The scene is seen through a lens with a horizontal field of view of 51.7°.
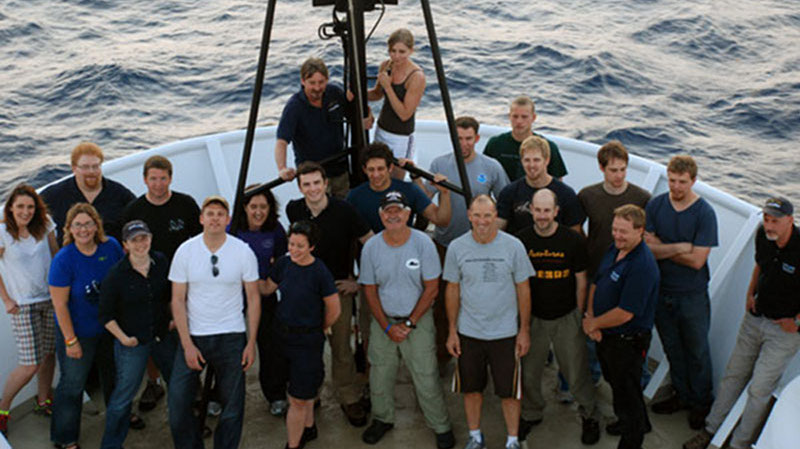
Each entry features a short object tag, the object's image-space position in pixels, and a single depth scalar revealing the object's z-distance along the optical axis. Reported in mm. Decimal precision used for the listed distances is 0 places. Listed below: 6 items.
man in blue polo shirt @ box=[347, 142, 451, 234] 5002
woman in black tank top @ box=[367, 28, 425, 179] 5098
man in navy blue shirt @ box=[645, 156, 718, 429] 4832
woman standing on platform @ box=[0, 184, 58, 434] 4758
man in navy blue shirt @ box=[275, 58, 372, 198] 5254
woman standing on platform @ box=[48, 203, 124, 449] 4535
